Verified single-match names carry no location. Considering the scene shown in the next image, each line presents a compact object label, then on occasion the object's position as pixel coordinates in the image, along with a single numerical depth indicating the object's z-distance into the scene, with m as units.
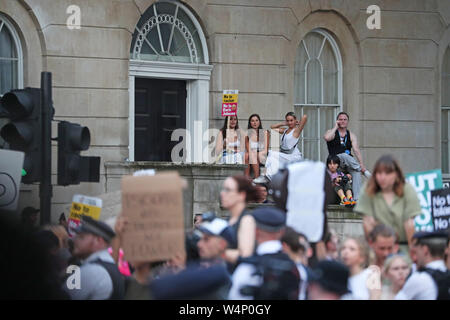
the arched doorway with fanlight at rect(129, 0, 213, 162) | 31.75
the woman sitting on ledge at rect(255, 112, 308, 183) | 29.02
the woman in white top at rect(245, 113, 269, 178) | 28.58
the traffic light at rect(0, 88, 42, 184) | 18.58
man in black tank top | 27.34
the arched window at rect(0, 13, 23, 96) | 29.50
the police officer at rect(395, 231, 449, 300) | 12.87
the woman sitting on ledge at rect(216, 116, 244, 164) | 28.33
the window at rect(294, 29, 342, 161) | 34.41
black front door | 32.03
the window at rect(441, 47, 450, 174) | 36.19
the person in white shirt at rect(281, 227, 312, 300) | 11.93
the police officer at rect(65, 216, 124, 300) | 12.27
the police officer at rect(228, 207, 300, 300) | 11.24
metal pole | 17.95
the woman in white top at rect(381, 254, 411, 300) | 12.97
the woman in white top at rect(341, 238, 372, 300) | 12.47
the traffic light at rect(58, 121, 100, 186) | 19.11
